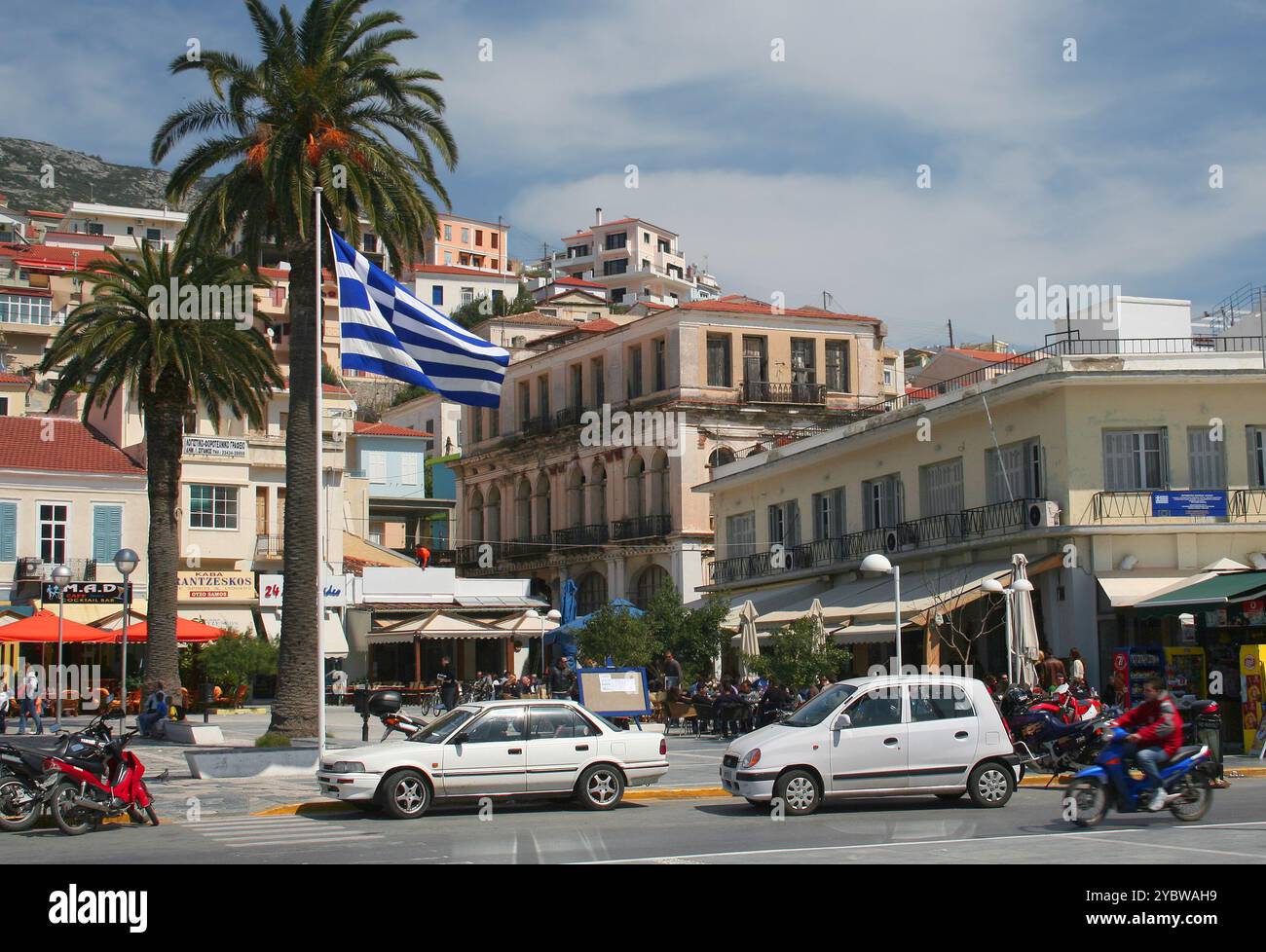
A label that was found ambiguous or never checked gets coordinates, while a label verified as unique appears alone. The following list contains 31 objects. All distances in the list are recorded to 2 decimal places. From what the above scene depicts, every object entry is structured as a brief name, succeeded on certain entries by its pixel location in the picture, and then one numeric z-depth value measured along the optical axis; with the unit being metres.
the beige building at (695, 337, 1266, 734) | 31.86
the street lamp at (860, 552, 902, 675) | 26.16
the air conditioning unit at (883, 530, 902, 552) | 38.62
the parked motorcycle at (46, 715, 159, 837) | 16.56
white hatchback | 17.19
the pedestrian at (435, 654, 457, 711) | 38.59
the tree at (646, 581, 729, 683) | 38.12
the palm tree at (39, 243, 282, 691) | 35.25
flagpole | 21.89
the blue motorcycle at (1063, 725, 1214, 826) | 15.44
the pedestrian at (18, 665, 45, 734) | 34.91
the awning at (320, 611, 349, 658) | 46.69
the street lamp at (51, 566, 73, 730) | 30.06
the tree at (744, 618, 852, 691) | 29.58
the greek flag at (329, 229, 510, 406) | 21.56
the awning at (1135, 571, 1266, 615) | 26.05
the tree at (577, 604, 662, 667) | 36.47
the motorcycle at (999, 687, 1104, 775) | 20.31
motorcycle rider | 15.68
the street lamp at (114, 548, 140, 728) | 28.44
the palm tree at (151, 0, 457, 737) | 25.98
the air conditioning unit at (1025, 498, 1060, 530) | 32.12
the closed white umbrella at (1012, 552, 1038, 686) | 27.73
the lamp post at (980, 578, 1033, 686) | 27.97
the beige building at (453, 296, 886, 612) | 58.47
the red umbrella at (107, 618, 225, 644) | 40.09
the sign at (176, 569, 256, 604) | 50.91
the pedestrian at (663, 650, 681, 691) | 34.69
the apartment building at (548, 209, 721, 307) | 135.25
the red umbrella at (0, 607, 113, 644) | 36.72
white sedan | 17.45
